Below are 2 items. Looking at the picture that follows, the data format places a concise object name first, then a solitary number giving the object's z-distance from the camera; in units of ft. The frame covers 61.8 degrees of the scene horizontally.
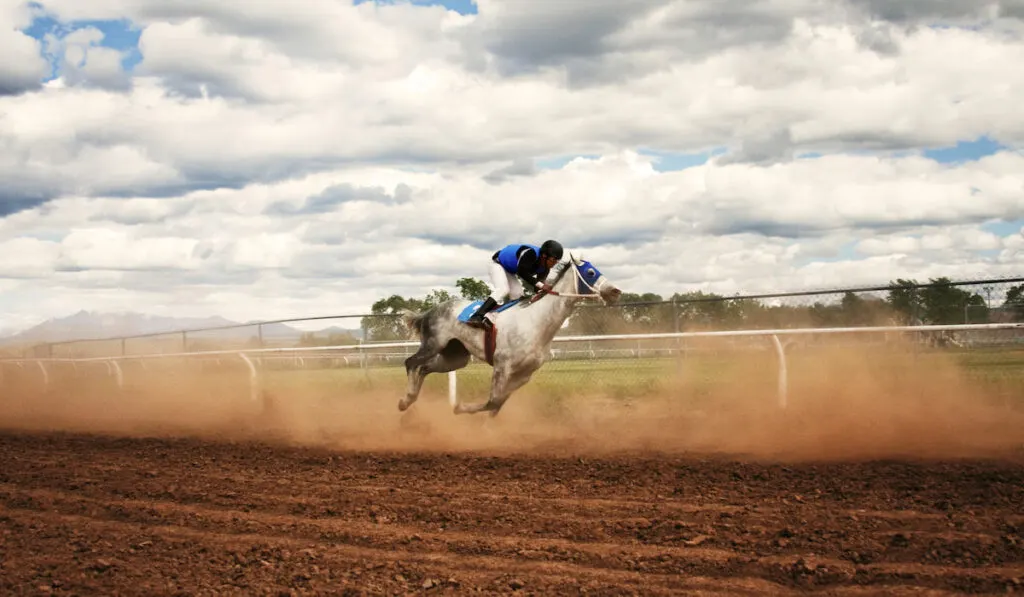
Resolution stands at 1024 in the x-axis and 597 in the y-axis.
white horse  34.32
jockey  35.27
